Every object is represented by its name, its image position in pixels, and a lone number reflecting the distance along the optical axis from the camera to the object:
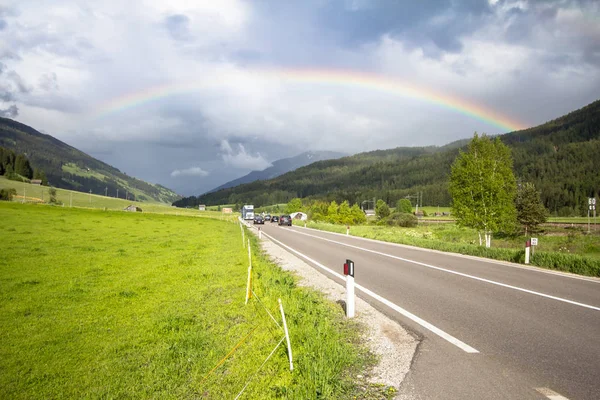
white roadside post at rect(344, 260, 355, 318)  6.81
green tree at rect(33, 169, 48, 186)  160.35
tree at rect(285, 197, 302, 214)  138.88
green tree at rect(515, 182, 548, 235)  54.12
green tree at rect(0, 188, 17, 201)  80.75
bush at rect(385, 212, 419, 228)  84.69
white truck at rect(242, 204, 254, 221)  81.68
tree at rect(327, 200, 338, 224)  85.99
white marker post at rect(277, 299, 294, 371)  4.39
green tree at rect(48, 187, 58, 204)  99.99
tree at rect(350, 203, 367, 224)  90.12
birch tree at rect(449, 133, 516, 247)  30.17
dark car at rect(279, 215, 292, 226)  59.94
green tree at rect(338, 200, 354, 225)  86.25
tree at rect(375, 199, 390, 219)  109.88
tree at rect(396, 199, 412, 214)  136.61
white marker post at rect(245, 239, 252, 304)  7.84
